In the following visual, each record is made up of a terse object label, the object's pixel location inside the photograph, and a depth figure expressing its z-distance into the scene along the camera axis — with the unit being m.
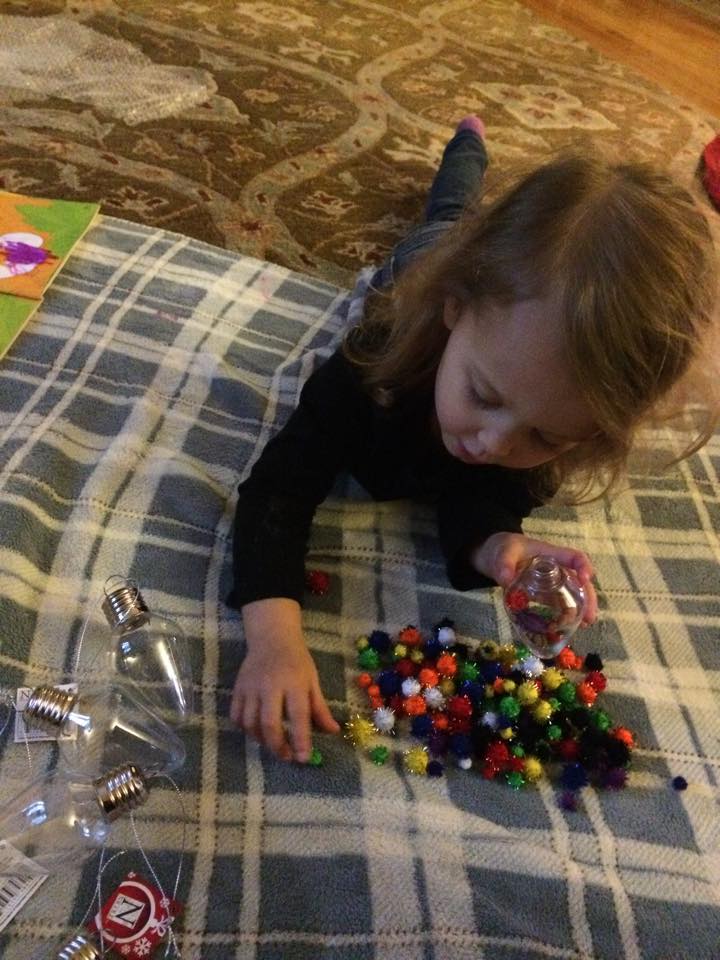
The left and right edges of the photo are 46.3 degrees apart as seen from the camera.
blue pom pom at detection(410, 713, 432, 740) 0.69
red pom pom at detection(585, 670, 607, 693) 0.75
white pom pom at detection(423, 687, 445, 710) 0.71
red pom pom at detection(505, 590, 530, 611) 0.75
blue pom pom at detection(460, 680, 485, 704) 0.73
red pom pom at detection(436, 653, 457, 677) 0.74
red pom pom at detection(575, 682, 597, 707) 0.74
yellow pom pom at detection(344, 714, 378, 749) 0.68
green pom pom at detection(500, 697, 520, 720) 0.71
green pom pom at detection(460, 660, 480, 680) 0.74
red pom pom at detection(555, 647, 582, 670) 0.77
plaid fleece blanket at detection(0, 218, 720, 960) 0.57
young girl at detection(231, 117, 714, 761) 0.61
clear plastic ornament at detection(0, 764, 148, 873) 0.54
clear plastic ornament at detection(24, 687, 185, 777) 0.59
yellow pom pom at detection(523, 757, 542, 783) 0.67
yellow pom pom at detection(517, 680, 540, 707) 0.72
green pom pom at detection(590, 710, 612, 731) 0.71
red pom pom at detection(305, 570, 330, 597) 0.79
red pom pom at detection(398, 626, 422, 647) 0.76
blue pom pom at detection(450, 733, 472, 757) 0.68
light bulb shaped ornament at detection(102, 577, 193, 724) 0.65
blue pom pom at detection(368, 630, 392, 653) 0.75
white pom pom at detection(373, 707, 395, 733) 0.69
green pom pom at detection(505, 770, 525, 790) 0.67
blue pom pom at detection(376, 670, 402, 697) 0.72
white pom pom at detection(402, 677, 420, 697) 0.71
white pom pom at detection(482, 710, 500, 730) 0.70
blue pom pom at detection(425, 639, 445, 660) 0.76
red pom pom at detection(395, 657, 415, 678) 0.73
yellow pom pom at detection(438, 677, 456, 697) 0.73
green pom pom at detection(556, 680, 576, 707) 0.73
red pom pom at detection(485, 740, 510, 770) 0.68
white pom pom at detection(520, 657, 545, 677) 0.75
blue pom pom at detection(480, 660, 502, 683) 0.74
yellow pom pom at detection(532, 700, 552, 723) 0.71
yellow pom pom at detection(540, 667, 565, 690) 0.74
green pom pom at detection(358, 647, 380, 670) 0.74
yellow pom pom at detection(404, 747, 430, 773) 0.67
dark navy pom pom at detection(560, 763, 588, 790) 0.67
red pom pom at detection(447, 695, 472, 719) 0.71
